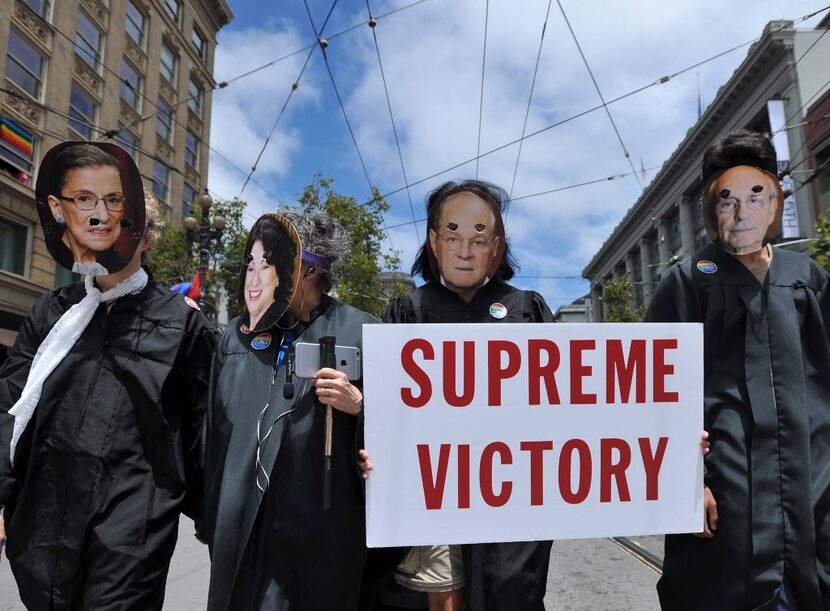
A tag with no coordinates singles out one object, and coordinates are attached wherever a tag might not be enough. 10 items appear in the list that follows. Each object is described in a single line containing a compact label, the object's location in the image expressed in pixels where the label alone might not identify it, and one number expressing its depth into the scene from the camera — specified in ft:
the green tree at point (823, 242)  23.22
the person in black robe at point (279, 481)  6.55
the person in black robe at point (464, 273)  7.91
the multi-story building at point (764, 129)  69.97
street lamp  41.24
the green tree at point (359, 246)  64.75
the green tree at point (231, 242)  60.39
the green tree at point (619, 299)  113.39
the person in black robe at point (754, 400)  6.53
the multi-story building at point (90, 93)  53.52
